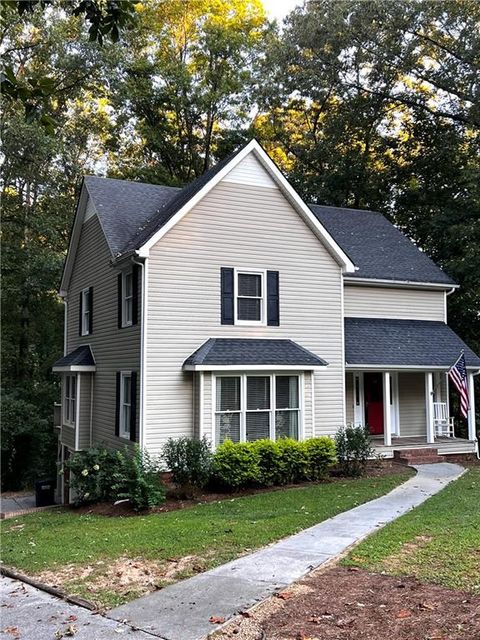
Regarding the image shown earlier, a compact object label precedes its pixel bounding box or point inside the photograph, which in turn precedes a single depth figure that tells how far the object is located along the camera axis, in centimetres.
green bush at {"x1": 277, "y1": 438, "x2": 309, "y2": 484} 1291
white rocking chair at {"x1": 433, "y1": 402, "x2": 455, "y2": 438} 1748
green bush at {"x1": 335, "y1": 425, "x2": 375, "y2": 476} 1366
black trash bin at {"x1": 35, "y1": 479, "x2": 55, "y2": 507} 1795
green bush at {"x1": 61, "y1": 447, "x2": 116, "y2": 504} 1192
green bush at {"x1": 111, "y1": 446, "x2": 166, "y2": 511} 1102
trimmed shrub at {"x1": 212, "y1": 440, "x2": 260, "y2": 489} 1217
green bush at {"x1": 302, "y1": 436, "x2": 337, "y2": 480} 1322
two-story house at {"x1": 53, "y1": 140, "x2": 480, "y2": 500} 1348
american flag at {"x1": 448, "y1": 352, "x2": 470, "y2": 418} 1603
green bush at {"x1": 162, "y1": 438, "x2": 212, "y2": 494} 1203
